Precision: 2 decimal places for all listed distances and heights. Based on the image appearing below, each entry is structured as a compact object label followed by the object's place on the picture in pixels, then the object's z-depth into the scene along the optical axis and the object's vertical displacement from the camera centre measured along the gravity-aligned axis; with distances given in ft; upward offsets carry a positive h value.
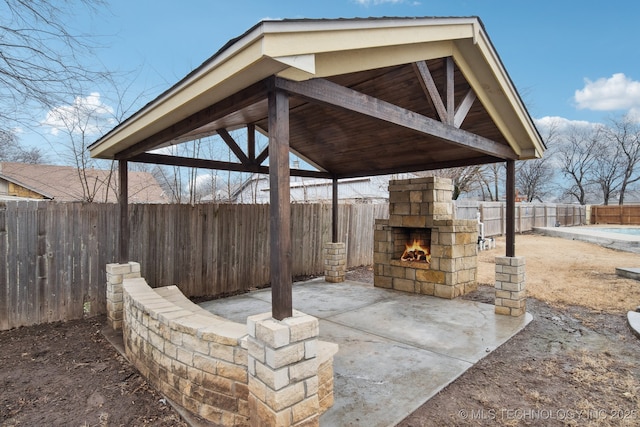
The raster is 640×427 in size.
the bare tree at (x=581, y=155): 110.73 +18.70
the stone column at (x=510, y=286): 16.10 -3.59
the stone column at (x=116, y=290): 14.60 -3.36
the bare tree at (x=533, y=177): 106.22 +11.06
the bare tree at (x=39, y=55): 11.91 +5.76
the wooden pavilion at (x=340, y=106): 7.25 +3.38
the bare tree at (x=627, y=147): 102.22 +19.60
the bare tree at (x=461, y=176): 51.52 +5.60
